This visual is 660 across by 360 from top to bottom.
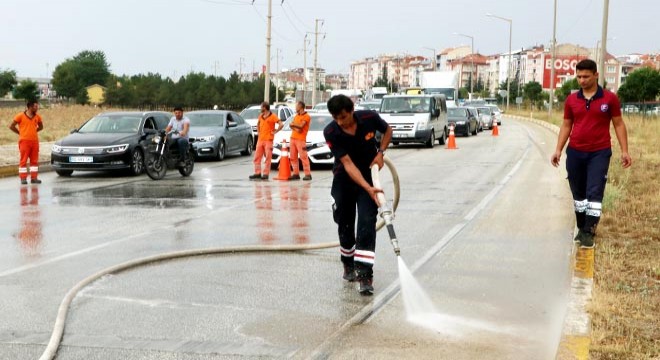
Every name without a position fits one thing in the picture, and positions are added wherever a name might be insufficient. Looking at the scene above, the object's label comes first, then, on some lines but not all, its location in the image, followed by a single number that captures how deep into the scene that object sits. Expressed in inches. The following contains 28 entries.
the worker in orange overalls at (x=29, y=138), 661.3
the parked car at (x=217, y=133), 939.3
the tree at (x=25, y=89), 5073.8
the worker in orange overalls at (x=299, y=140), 692.1
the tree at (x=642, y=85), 3038.9
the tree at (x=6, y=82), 5890.8
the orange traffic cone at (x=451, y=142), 1175.6
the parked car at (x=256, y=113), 1264.8
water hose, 209.6
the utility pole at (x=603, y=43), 967.6
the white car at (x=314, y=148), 799.1
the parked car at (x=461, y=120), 1604.3
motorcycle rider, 738.2
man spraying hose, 263.6
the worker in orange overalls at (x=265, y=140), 703.1
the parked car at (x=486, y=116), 2027.6
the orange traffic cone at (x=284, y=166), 695.1
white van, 1170.6
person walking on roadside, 334.0
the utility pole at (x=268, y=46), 1627.7
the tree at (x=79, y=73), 5871.1
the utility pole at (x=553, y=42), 2027.6
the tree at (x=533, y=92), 3973.9
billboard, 3923.2
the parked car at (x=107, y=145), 721.6
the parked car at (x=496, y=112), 2065.7
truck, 2006.6
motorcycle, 707.4
